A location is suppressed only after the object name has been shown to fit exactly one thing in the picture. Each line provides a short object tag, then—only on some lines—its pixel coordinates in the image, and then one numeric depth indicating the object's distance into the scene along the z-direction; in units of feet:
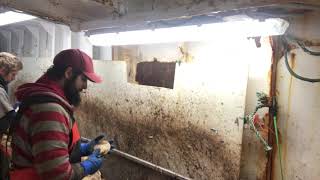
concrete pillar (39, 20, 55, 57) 12.37
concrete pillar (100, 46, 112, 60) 10.46
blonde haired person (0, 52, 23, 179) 7.84
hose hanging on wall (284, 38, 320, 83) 5.37
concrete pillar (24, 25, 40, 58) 13.78
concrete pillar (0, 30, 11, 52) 15.48
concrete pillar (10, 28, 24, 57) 14.79
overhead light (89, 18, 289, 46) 5.39
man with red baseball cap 4.46
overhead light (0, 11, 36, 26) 7.95
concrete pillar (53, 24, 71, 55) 11.76
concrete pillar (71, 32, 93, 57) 11.03
